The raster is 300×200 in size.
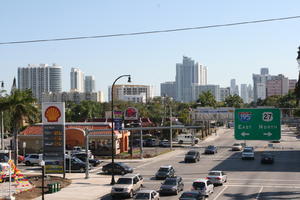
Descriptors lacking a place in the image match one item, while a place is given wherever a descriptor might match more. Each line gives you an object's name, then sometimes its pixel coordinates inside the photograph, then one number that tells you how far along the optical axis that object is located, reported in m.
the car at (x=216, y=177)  41.31
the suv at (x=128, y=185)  35.31
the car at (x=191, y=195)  30.75
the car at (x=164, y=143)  92.97
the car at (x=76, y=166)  52.94
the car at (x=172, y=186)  36.19
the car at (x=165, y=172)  45.12
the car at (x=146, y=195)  31.45
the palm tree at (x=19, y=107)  51.81
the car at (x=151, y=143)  94.46
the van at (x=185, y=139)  99.38
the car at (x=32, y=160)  60.16
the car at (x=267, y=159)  60.00
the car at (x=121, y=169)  49.72
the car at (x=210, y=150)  75.00
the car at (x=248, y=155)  65.50
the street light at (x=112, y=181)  42.42
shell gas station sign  44.54
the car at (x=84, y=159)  59.22
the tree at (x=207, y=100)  118.57
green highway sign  41.06
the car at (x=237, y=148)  81.69
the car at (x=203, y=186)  34.88
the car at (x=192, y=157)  62.31
